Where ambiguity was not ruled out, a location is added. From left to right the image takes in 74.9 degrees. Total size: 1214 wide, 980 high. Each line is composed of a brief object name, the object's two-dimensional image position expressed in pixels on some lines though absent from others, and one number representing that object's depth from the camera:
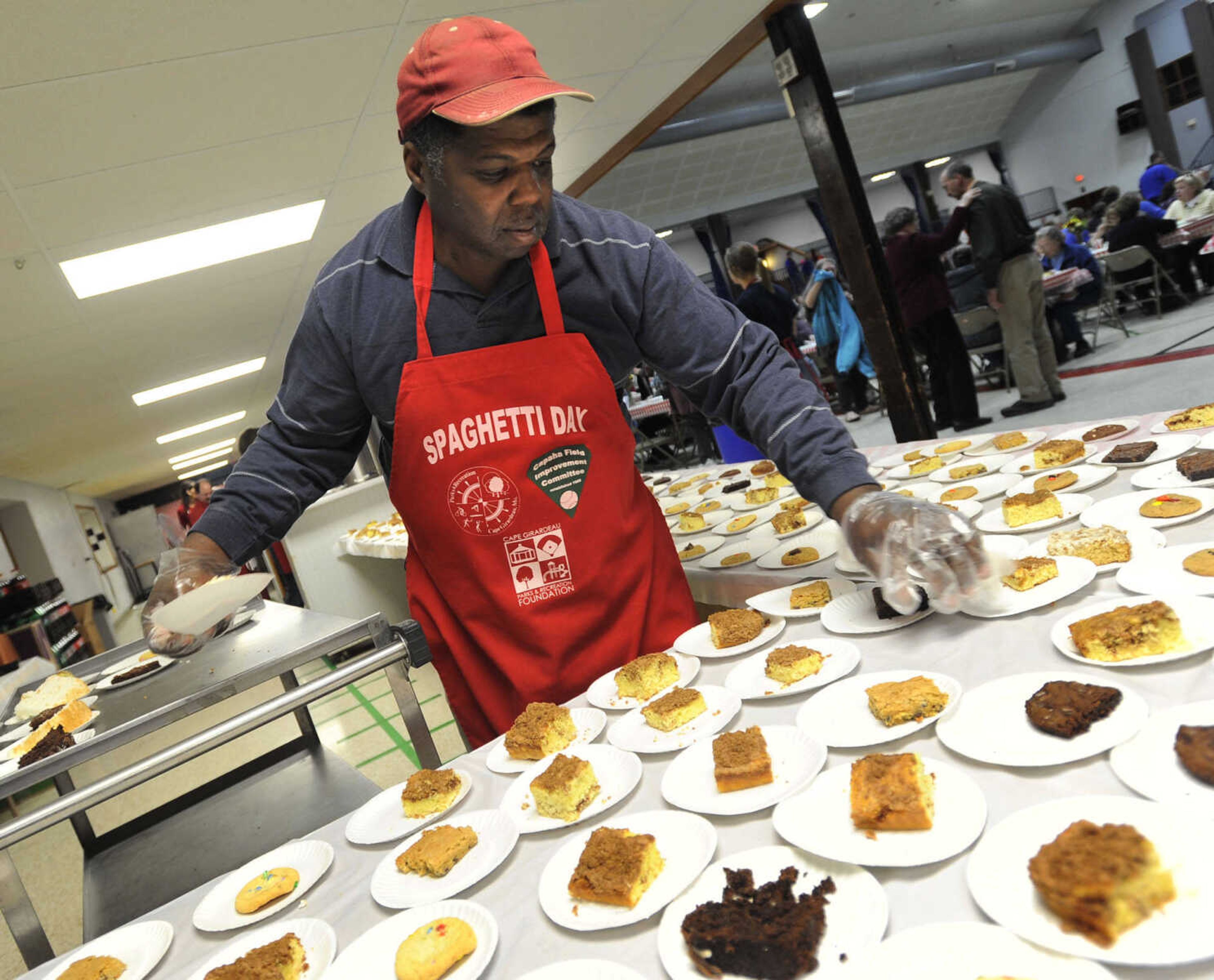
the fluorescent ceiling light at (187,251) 4.97
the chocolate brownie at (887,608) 1.39
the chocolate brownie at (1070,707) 0.91
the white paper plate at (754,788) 0.98
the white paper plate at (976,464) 2.28
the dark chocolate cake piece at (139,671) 2.29
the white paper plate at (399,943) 0.86
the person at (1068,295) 8.01
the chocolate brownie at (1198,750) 0.76
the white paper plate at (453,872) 1.00
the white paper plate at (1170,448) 1.80
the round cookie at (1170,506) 1.44
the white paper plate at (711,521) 2.87
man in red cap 1.47
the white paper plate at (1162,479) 1.60
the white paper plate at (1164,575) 1.16
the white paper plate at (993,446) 2.41
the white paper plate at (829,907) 0.72
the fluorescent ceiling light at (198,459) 18.47
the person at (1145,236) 8.34
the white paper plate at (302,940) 0.94
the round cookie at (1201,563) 1.18
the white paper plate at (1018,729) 0.88
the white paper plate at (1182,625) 0.99
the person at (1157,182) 9.93
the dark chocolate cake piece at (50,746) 1.58
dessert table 0.78
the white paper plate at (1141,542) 1.34
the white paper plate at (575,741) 1.29
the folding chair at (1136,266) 7.99
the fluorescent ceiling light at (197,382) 9.28
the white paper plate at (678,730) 1.20
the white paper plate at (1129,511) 1.43
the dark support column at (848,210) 4.50
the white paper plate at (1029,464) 2.05
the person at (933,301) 5.99
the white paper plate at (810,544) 2.07
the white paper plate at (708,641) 1.48
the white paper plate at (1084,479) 1.83
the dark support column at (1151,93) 16.16
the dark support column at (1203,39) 14.71
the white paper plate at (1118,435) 2.11
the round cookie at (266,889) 1.10
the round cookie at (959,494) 2.09
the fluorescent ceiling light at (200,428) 13.25
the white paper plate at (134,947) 1.05
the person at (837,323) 7.31
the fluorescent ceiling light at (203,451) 16.80
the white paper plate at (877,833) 0.80
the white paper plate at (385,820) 1.19
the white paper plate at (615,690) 1.42
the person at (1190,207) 8.26
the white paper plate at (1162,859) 0.62
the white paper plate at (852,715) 1.03
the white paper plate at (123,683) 2.24
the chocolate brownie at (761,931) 0.72
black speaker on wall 17.11
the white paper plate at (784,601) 1.57
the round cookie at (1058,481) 1.88
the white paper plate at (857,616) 1.38
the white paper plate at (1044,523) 1.67
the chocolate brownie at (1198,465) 1.58
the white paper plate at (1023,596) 1.26
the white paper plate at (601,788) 1.09
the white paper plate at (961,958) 0.63
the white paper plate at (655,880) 0.85
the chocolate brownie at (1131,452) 1.85
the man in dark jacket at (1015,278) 5.85
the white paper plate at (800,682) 1.25
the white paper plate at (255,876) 1.08
